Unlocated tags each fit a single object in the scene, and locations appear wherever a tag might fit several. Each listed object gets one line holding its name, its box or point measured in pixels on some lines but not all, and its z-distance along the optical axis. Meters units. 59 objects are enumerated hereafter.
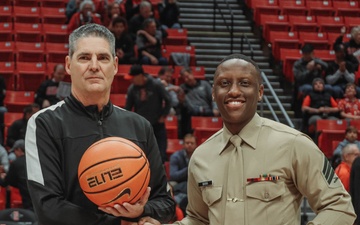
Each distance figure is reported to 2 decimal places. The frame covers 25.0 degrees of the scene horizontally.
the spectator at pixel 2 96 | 11.56
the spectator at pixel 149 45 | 13.28
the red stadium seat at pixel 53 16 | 15.00
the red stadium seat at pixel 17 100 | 12.07
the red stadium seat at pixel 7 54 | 13.48
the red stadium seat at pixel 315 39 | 15.29
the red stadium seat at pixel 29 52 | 13.50
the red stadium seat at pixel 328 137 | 11.34
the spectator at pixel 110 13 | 14.09
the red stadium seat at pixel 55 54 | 13.49
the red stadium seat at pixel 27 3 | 15.42
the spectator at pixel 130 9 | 14.61
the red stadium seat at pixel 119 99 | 11.74
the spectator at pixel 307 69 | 13.05
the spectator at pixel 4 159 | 9.89
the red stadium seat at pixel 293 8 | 16.47
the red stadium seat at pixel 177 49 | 14.36
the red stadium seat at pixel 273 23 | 15.52
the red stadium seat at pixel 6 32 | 14.20
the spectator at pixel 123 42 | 13.16
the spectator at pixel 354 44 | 13.93
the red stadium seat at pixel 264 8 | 16.16
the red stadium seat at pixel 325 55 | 14.42
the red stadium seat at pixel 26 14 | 14.88
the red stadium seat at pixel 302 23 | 15.79
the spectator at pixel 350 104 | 12.24
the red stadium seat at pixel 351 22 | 16.08
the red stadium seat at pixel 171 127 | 11.55
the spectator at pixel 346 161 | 8.84
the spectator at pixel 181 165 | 9.48
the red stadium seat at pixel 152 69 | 12.87
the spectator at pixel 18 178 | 8.77
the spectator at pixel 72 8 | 14.62
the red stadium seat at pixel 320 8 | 16.56
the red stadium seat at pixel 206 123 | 11.48
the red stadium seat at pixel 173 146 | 10.93
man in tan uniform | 3.09
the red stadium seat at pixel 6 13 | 14.80
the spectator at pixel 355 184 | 7.32
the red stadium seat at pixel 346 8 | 16.64
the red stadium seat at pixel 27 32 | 14.20
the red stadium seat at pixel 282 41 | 14.93
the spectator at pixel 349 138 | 10.61
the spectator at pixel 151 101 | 10.08
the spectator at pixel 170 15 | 15.19
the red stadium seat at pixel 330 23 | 15.96
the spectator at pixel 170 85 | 11.77
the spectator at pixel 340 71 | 12.96
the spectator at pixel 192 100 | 11.85
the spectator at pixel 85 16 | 13.81
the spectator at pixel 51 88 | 11.33
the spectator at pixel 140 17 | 13.95
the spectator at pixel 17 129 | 10.67
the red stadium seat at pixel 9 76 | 12.93
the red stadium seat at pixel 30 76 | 12.84
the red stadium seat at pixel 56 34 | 14.25
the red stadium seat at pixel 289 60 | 14.26
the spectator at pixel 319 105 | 12.14
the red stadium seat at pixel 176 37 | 14.90
